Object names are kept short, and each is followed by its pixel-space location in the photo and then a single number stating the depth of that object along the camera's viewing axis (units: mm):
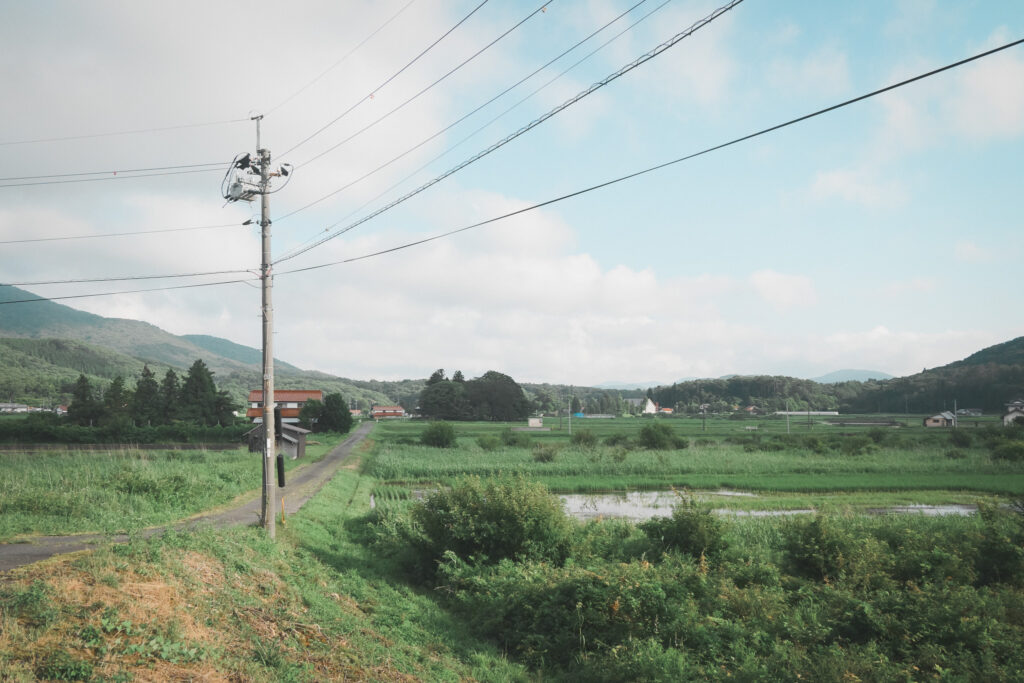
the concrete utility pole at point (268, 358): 16859
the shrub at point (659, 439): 64062
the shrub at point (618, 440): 69181
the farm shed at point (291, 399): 89750
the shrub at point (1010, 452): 47469
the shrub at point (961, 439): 59344
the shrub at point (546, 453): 52509
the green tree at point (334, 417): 83062
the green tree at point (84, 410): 73375
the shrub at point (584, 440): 63750
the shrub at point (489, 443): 63094
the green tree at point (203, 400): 79375
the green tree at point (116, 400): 75250
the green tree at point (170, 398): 78750
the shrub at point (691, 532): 19000
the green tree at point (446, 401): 124812
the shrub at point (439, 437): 64812
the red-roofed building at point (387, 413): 151250
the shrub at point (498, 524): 17672
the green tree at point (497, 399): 126812
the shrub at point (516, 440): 67775
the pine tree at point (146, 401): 78250
